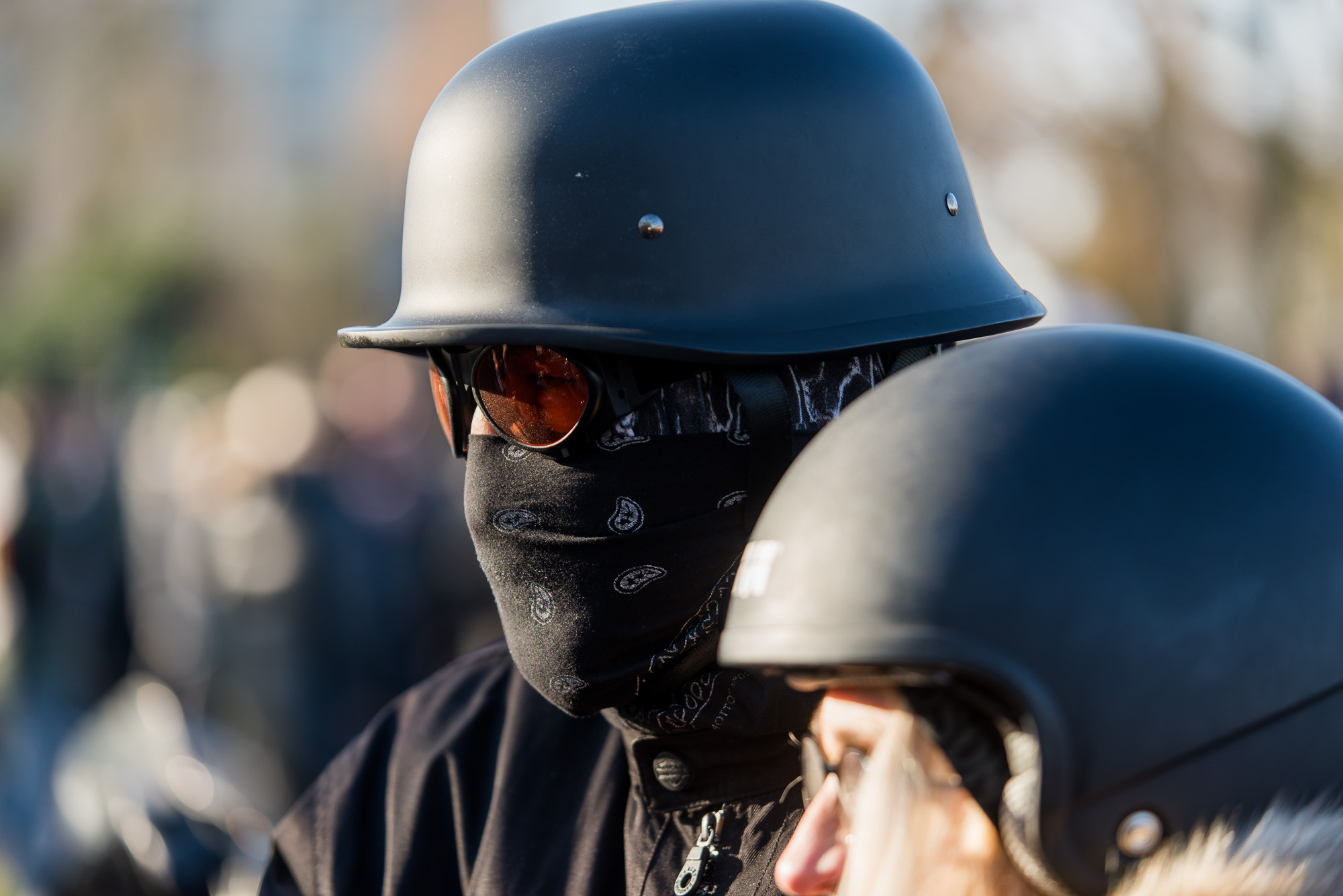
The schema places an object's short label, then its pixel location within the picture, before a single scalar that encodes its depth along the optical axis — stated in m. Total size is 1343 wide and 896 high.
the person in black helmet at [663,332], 3.17
